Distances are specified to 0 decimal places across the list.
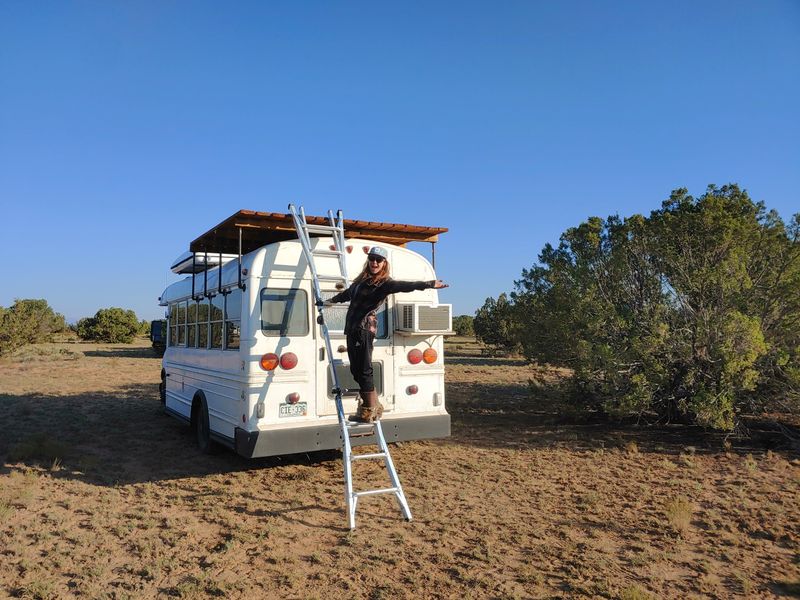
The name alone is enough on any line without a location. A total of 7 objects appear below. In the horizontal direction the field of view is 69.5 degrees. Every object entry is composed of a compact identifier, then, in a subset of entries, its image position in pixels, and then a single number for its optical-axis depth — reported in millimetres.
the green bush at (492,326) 30141
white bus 6156
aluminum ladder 5207
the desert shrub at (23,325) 25719
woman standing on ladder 5574
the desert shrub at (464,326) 47656
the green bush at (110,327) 43031
